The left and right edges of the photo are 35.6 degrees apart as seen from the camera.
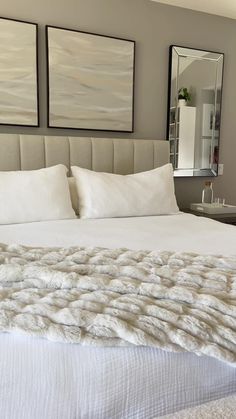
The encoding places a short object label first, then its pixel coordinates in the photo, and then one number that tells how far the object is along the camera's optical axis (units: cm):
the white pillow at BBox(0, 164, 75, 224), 220
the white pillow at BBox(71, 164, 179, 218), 245
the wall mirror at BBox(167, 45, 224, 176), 323
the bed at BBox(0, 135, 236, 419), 75
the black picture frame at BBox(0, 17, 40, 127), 262
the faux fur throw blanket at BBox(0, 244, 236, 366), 83
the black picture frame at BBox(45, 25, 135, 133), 276
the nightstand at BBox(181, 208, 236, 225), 298
